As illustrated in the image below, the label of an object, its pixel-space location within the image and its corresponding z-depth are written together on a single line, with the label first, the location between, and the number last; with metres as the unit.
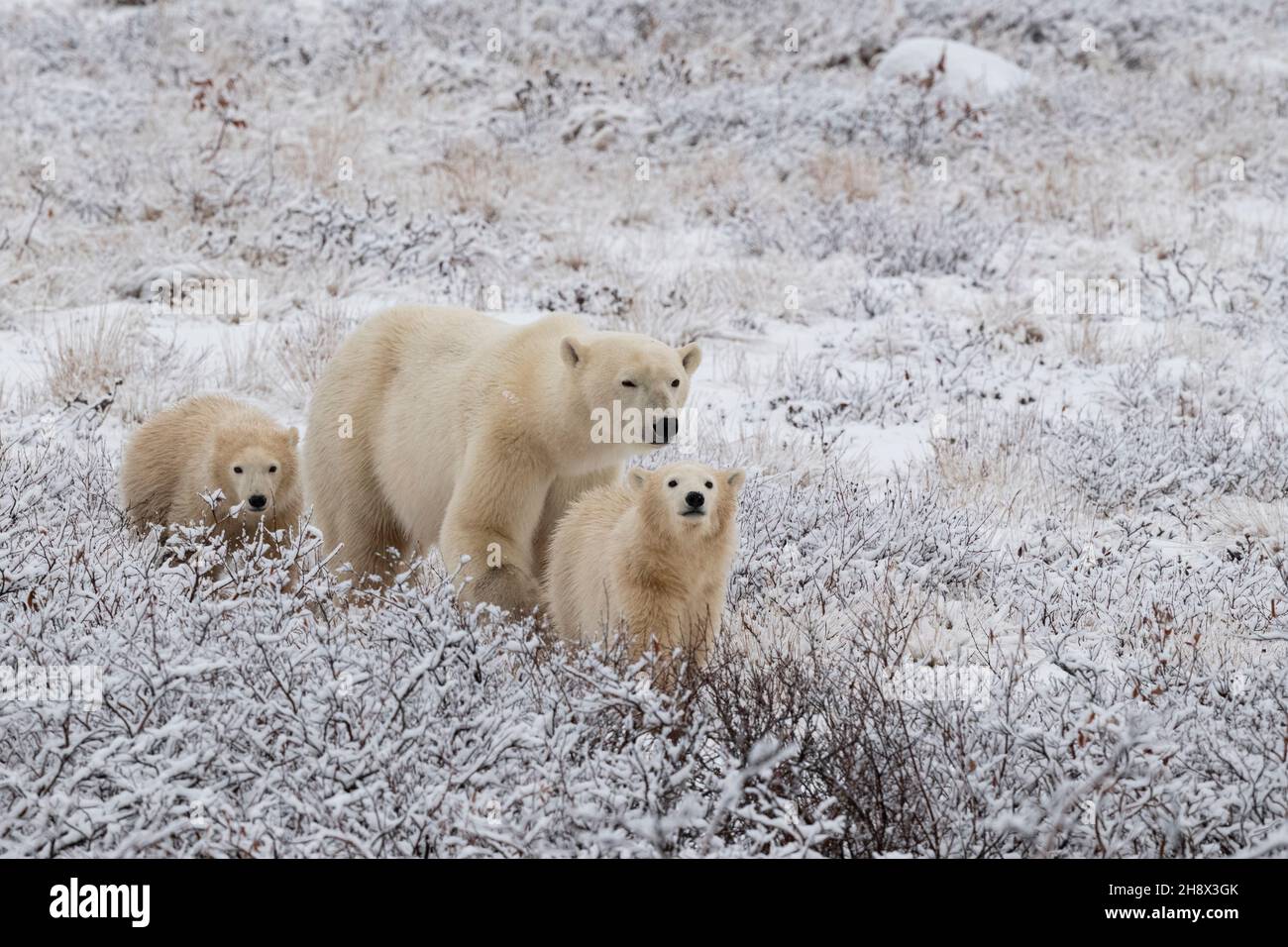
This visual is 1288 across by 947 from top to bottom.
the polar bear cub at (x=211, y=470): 9.73
